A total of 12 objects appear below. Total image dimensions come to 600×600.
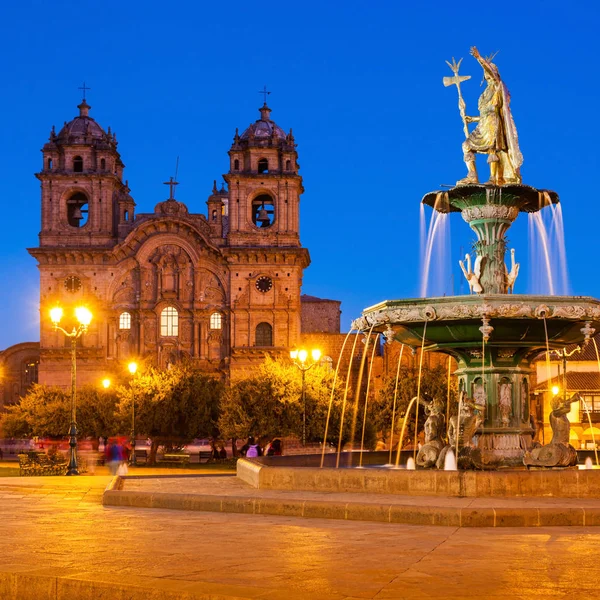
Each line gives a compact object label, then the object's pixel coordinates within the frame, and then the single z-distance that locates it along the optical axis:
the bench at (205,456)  41.42
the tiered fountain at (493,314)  14.09
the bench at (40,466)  25.31
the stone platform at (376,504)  10.10
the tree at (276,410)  40.28
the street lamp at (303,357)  33.34
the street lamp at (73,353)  23.79
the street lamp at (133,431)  37.05
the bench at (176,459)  37.75
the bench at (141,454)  44.13
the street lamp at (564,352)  16.40
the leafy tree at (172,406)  43.09
